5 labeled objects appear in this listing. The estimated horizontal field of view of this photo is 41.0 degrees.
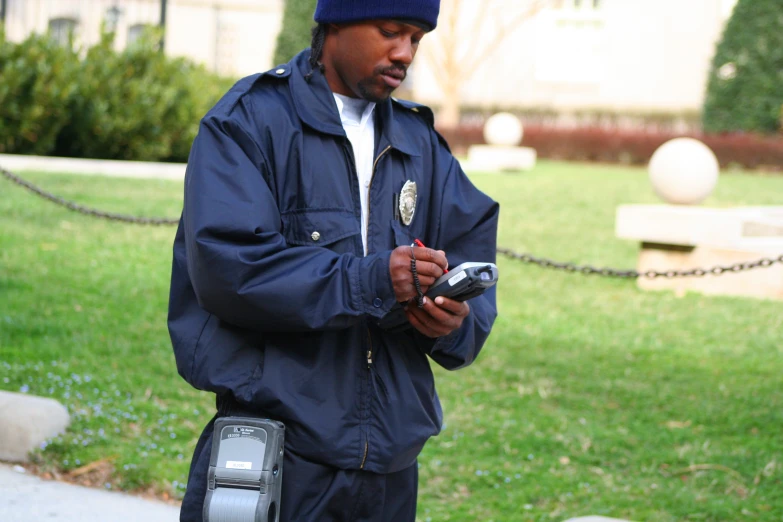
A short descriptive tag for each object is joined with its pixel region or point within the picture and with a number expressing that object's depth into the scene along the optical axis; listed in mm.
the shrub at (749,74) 22609
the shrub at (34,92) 11266
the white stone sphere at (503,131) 18958
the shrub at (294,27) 24297
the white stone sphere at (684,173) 8445
